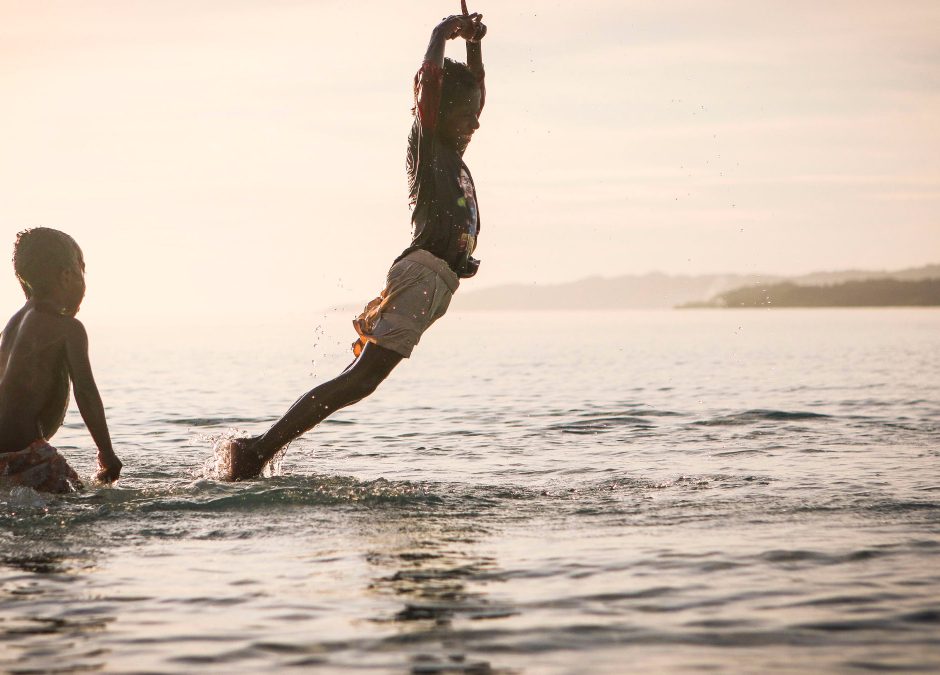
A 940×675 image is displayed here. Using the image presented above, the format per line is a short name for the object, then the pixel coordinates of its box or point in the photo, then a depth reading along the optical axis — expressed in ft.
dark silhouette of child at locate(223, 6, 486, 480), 24.75
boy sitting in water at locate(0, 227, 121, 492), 21.88
